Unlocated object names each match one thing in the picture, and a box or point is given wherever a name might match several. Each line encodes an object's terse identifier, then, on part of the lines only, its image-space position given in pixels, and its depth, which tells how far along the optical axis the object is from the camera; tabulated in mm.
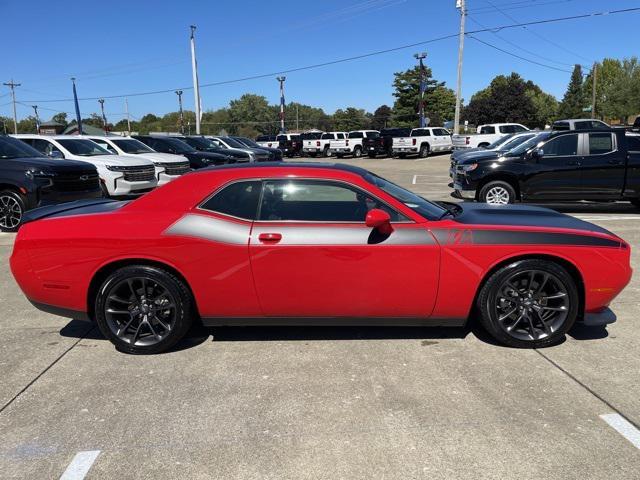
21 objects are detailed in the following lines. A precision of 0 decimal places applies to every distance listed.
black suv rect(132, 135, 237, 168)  16906
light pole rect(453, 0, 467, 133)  33381
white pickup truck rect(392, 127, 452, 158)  31891
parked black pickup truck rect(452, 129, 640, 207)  9688
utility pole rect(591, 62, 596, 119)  66775
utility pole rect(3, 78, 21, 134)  87875
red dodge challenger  3723
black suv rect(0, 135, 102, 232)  8938
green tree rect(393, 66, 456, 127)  81625
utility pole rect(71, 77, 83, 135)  32247
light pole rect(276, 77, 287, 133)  55969
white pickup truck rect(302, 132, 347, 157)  35875
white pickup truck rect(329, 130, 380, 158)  35250
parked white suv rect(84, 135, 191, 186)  13938
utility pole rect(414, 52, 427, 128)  44659
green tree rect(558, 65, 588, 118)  84062
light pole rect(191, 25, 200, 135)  36250
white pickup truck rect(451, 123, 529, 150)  27502
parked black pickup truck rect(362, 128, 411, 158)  33094
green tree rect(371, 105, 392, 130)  92500
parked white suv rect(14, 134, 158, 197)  11992
